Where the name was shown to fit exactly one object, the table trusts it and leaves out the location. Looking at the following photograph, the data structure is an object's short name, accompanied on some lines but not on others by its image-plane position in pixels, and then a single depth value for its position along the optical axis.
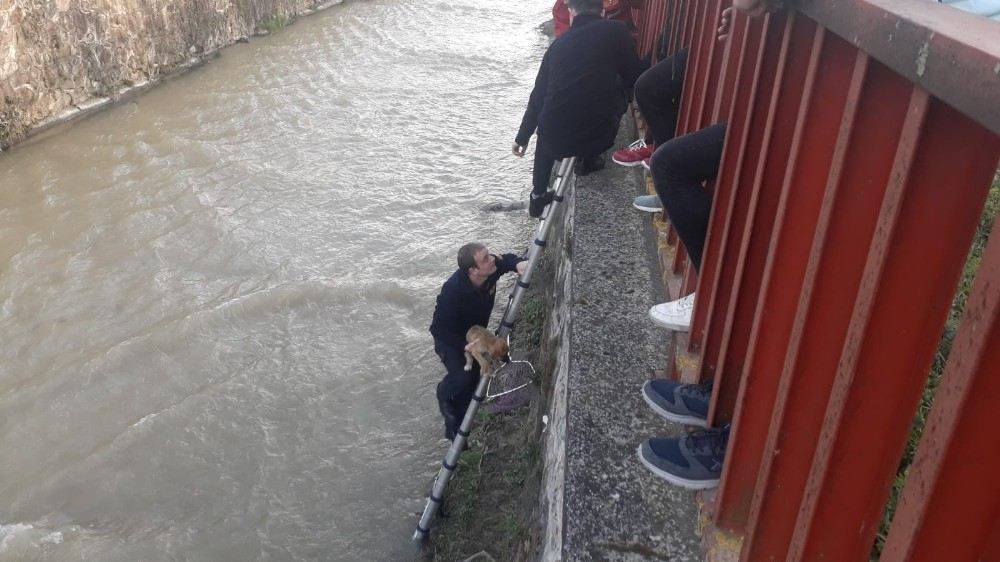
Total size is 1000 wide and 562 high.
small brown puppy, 3.96
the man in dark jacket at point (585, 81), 4.65
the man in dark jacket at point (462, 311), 4.29
